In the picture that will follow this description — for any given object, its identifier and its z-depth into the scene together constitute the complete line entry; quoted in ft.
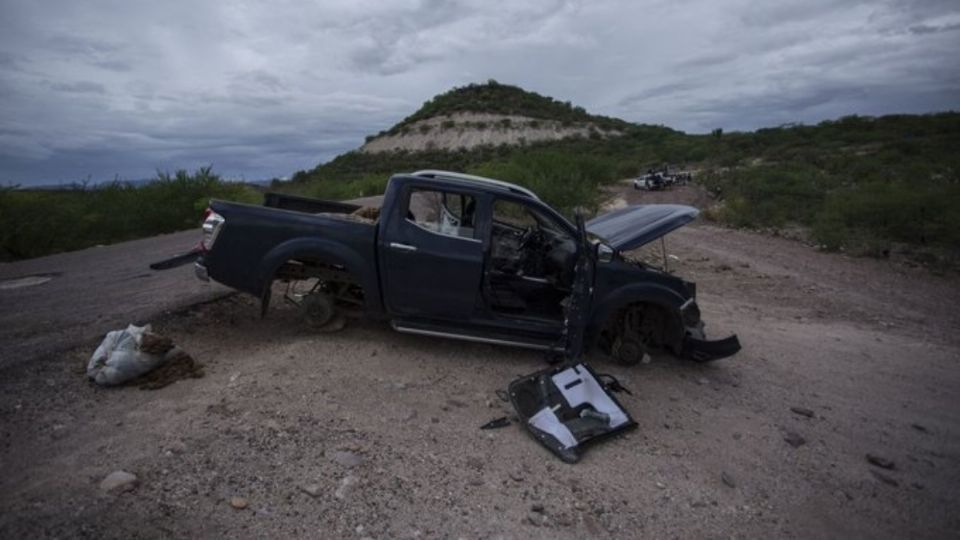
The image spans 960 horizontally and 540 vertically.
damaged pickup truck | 16.44
